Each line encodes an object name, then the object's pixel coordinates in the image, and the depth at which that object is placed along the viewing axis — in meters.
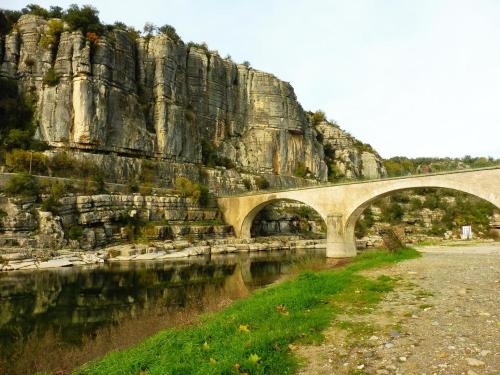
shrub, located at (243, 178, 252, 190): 59.89
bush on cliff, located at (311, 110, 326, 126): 93.32
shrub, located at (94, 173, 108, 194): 39.62
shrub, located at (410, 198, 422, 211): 65.57
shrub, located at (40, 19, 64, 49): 48.44
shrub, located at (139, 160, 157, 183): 47.53
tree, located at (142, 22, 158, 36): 62.59
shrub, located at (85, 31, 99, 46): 48.53
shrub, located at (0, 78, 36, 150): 45.59
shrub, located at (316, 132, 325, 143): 87.38
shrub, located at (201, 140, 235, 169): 61.68
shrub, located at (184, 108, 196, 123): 58.62
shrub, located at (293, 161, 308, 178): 71.25
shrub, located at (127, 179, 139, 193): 42.96
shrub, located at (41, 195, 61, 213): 32.31
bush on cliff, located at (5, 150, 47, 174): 38.34
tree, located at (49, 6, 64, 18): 54.12
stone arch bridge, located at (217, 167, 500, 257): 27.36
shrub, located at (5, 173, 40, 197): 32.56
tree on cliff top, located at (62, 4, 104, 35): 49.16
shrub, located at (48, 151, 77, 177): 41.09
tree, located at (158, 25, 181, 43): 63.57
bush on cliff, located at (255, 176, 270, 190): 61.59
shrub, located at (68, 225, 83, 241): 32.51
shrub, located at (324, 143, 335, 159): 88.62
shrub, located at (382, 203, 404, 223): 62.59
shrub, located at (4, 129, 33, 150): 41.83
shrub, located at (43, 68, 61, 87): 46.50
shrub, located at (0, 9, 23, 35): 51.50
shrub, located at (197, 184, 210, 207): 46.69
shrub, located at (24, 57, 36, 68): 48.00
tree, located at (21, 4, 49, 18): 53.91
